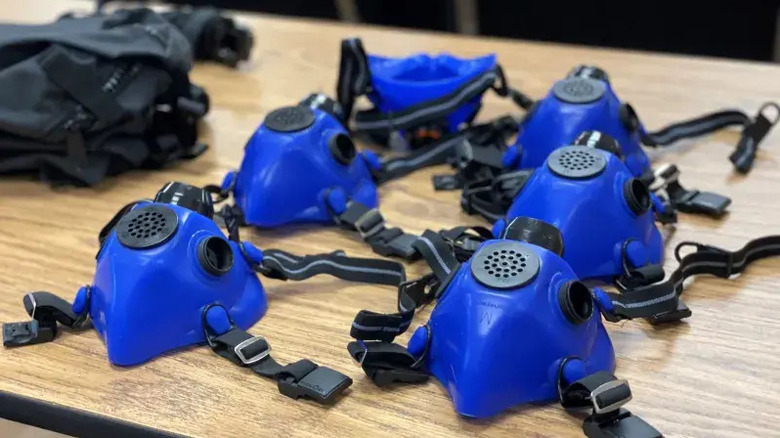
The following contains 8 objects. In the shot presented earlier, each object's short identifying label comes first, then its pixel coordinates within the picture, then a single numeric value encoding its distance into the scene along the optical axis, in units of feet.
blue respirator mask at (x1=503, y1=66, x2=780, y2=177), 3.39
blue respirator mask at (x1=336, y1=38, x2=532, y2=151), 3.82
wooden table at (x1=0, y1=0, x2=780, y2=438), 2.48
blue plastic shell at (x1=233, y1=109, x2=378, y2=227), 3.33
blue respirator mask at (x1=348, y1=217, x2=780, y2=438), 2.41
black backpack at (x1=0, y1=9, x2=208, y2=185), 3.53
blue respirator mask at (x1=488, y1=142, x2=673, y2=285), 2.90
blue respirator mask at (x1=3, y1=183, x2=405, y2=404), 2.68
